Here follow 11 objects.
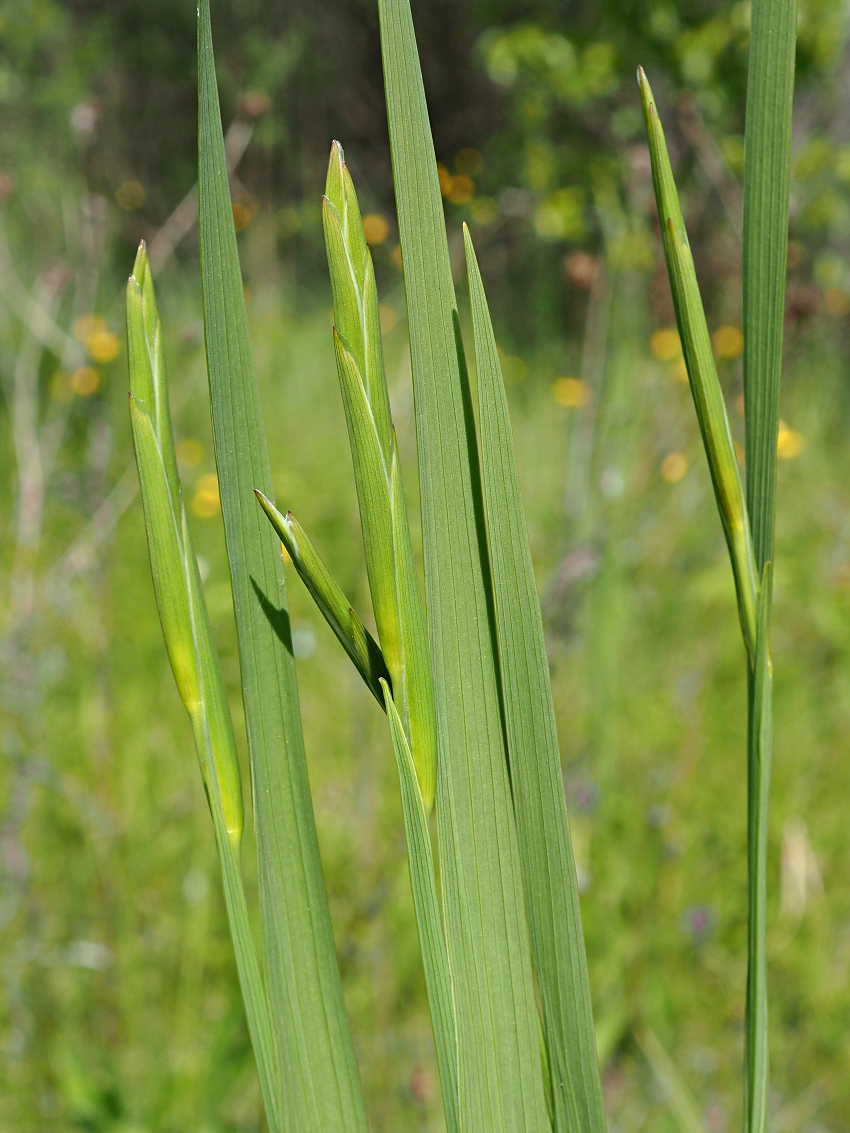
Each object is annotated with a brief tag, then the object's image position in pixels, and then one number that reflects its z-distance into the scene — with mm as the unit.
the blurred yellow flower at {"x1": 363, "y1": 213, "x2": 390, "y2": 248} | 1359
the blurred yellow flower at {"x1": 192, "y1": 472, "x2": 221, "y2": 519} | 1456
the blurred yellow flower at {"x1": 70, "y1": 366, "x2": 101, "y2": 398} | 1580
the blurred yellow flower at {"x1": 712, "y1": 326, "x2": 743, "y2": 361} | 2065
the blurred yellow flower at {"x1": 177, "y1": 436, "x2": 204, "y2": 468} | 2117
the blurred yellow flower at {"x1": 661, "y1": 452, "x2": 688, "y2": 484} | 1575
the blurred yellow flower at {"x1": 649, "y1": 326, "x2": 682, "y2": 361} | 2087
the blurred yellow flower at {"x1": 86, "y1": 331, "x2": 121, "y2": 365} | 1721
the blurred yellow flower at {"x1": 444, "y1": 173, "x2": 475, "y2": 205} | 1135
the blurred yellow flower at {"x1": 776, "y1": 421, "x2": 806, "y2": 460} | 1717
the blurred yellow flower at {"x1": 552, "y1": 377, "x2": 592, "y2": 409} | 2132
